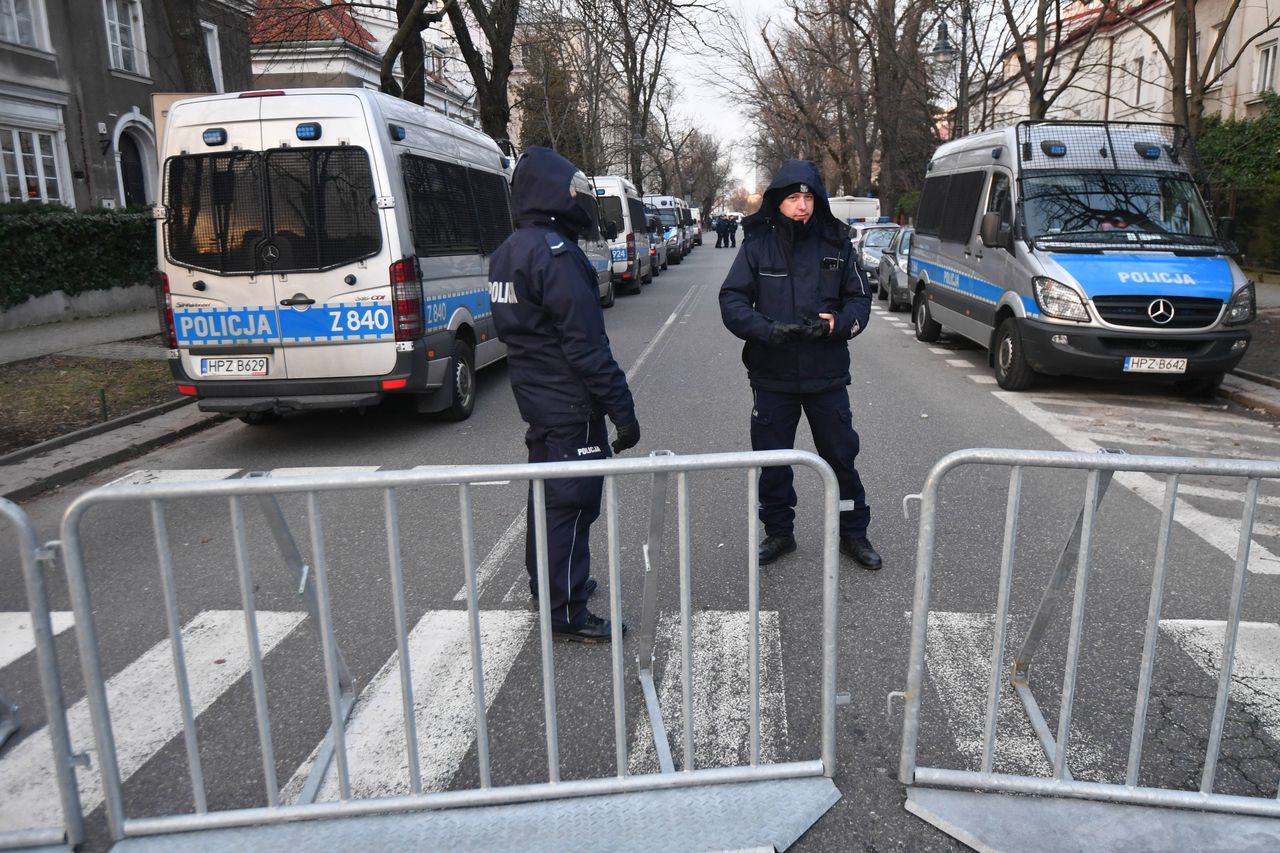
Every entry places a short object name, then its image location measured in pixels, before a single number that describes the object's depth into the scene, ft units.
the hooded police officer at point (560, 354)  12.98
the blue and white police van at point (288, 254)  23.86
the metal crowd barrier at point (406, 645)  8.73
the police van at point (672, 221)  119.55
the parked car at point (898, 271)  59.77
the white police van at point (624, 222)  70.03
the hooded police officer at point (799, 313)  15.10
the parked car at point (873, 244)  72.74
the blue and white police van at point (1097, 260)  28.81
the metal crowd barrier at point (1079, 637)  9.00
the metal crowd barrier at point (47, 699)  8.36
